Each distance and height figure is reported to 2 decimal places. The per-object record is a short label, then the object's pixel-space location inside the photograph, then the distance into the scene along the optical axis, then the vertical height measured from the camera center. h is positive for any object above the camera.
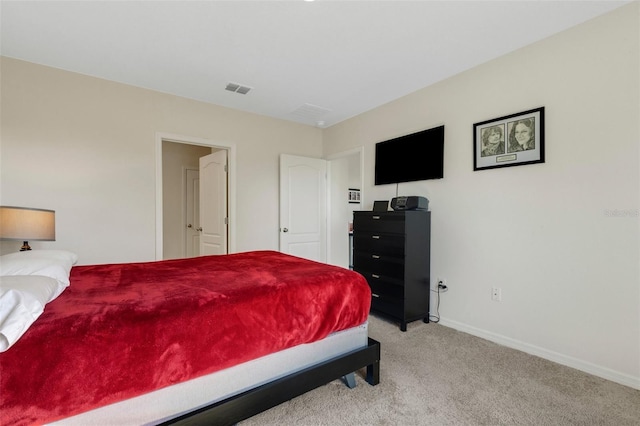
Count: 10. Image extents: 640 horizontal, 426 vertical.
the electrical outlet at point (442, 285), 2.88 -0.75
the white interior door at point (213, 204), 3.79 +0.09
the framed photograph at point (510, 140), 2.27 +0.61
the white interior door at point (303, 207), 4.12 +0.06
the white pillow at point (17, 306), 0.91 -0.34
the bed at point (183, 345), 0.99 -0.58
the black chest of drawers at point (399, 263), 2.73 -0.52
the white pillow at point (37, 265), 1.34 -0.28
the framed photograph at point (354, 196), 5.25 +0.28
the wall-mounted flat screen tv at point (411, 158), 2.97 +0.61
